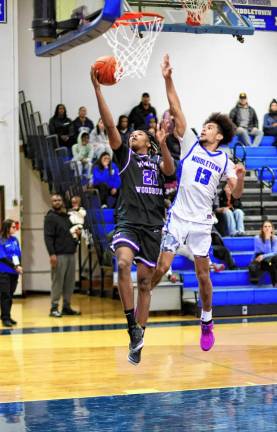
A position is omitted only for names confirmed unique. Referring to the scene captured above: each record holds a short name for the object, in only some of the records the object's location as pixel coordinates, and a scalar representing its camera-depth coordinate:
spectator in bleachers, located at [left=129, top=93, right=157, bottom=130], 20.69
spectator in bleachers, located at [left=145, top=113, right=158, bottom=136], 18.97
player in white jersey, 8.86
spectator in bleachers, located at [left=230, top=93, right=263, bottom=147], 21.23
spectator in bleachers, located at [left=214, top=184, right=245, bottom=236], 17.14
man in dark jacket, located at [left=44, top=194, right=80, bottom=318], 15.49
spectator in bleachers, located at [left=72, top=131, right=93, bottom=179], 18.97
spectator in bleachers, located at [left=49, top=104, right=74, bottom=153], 20.19
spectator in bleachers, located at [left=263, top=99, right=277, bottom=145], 21.55
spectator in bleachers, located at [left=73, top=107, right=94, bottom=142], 20.22
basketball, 8.02
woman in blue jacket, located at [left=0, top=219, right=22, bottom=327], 14.00
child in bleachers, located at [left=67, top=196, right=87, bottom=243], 15.63
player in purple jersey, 8.33
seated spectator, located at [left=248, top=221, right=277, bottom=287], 15.41
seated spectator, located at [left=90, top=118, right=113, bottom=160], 19.39
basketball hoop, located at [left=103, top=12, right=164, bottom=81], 9.38
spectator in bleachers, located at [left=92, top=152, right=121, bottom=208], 18.39
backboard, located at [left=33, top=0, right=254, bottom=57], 6.98
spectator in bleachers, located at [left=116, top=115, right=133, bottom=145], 19.95
